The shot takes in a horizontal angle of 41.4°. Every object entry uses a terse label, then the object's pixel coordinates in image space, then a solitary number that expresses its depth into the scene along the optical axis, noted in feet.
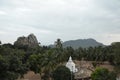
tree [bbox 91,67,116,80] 89.27
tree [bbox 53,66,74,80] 92.47
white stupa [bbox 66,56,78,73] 114.67
